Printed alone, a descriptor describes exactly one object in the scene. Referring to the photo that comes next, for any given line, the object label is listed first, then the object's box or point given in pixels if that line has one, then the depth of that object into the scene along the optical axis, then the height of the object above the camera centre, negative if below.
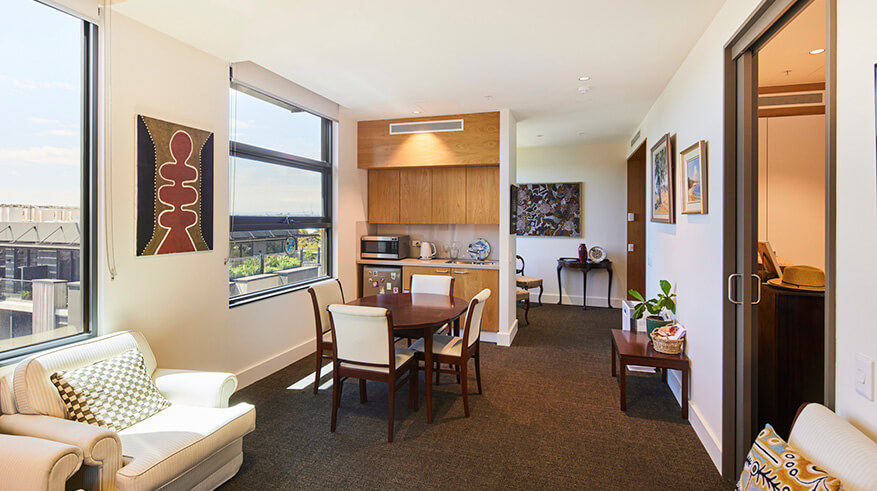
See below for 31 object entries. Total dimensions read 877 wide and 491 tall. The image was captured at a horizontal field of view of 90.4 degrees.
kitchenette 4.95 +0.49
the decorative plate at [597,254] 6.89 -0.18
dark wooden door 6.64 +0.32
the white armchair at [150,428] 1.74 -0.90
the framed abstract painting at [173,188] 2.69 +0.35
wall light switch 1.27 -0.40
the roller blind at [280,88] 3.53 +1.39
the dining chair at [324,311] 3.27 -0.55
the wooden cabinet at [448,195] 5.28 +0.57
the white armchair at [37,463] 1.53 -0.80
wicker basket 3.11 -0.74
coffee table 3.02 -0.82
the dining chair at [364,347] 2.61 -0.66
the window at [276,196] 3.71 +0.43
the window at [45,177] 2.14 +0.33
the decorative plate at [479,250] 5.50 -0.10
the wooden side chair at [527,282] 6.14 -0.57
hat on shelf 2.48 -0.20
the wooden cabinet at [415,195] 5.42 +0.59
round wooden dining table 2.87 -0.52
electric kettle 5.50 -0.10
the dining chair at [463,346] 3.04 -0.78
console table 6.69 -0.35
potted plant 3.44 -0.53
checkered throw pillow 1.99 -0.74
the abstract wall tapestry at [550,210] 7.06 +0.54
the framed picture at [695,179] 2.64 +0.42
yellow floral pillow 1.21 -0.68
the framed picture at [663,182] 3.46 +0.52
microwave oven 5.29 -0.07
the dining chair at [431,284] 4.11 -0.40
